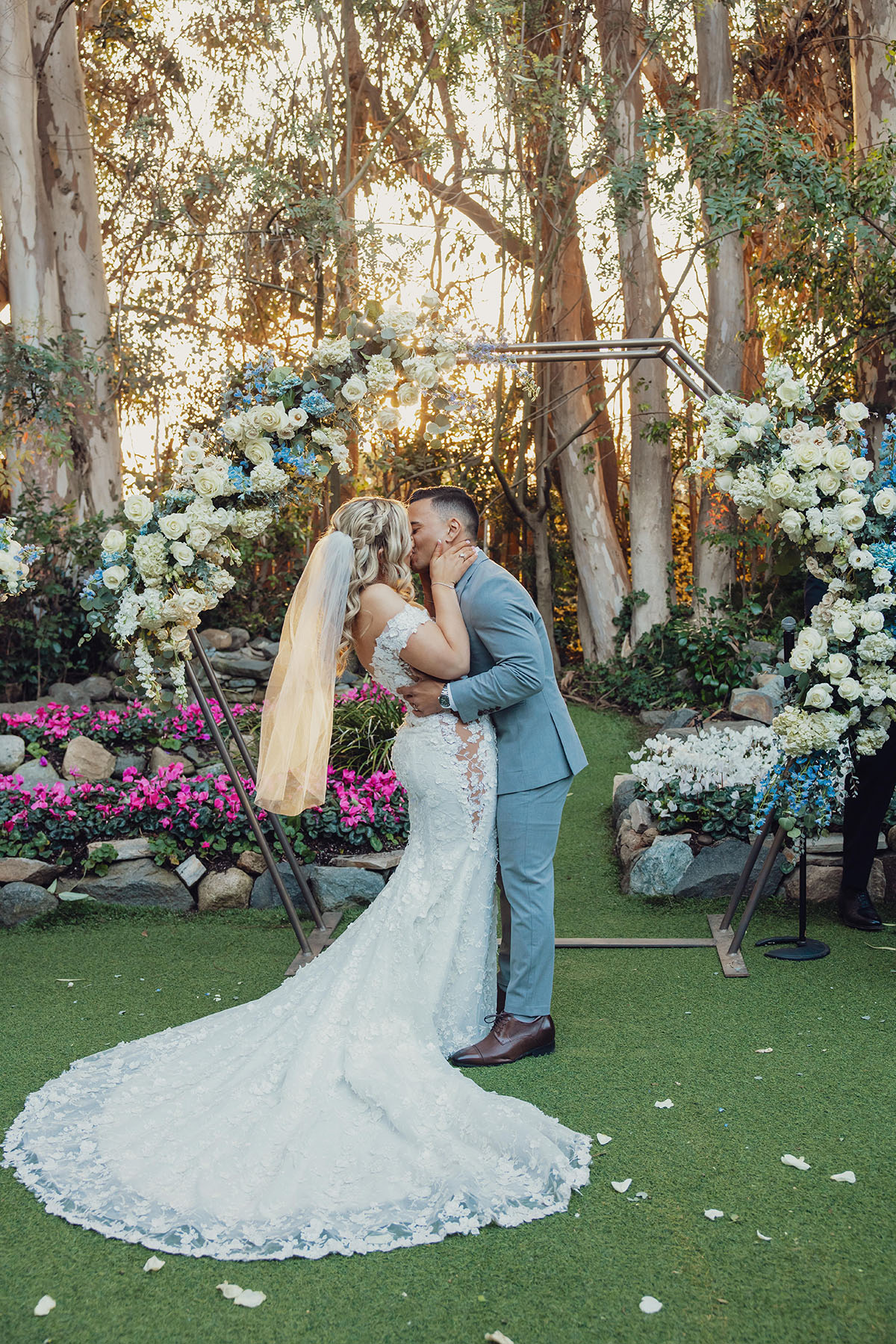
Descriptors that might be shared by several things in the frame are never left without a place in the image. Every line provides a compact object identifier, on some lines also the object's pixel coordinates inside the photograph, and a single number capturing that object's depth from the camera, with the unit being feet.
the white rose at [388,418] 13.52
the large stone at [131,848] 17.70
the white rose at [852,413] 11.82
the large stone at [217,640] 30.55
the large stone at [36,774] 20.35
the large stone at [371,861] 17.49
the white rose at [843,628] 12.16
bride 8.22
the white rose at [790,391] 12.10
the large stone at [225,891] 17.52
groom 11.14
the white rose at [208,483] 13.00
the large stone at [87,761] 20.67
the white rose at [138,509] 12.77
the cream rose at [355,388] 13.26
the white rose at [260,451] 13.17
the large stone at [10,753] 20.99
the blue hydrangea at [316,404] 13.32
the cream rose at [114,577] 12.79
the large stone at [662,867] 17.07
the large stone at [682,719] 25.88
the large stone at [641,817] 18.22
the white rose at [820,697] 12.30
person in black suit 14.42
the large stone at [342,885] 17.37
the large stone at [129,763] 21.43
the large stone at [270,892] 17.52
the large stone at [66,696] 25.98
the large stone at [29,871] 17.25
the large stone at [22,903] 16.90
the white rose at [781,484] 11.82
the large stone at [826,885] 16.07
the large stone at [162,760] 21.45
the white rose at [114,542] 12.71
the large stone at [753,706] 24.30
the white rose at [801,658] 12.36
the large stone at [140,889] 17.34
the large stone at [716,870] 16.85
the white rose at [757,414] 12.11
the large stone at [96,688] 26.48
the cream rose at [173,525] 12.80
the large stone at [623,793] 20.49
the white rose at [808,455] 11.85
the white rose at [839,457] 11.80
